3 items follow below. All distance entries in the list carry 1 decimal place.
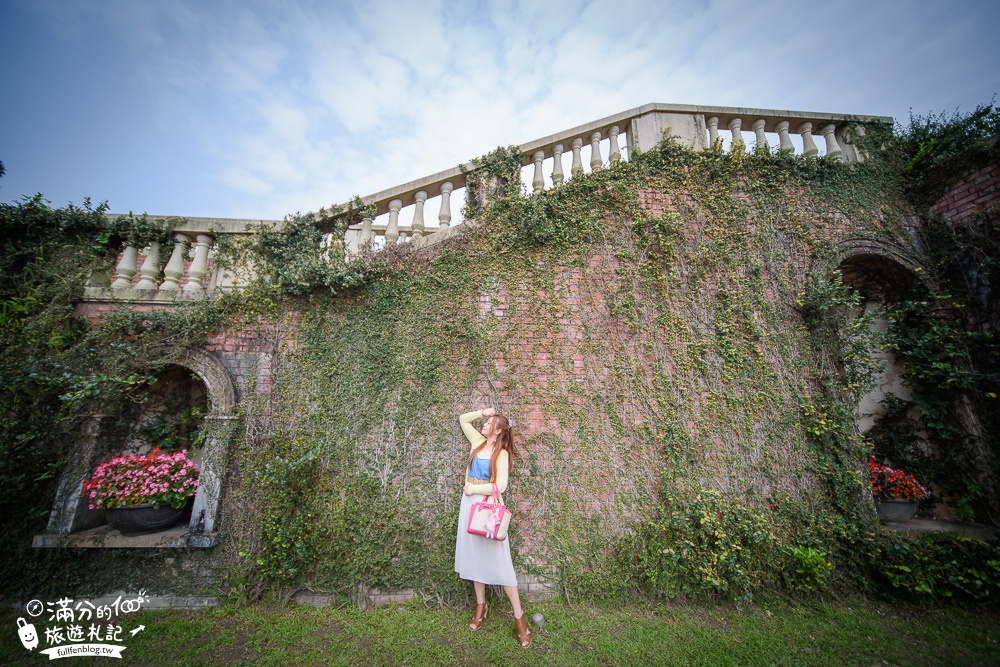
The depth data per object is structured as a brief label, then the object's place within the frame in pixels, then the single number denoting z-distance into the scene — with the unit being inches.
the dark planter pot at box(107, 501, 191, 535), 161.8
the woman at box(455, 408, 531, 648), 138.0
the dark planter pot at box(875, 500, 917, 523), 192.2
